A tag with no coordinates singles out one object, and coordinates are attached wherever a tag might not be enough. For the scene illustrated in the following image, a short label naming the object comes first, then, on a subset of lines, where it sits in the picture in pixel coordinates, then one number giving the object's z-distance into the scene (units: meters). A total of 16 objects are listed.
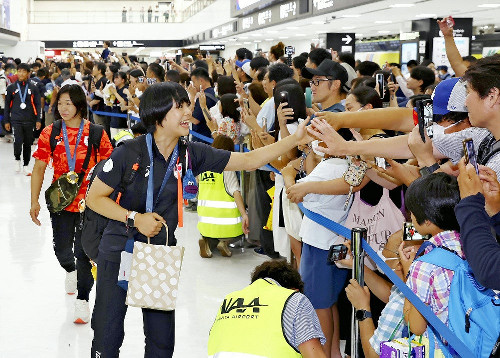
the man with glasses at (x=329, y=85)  4.99
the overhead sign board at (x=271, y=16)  15.40
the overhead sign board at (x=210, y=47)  19.53
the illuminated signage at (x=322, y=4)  12.67
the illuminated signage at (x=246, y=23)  20.34
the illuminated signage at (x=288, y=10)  15.26
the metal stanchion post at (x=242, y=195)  7.00
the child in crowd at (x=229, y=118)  7.09
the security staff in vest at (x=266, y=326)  2.71
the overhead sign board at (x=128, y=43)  40.81
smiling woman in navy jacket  3.46
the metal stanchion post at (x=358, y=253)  3.21
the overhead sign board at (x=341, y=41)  18.67
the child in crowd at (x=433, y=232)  2.45
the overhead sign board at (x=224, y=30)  22.90
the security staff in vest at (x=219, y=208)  6.80
